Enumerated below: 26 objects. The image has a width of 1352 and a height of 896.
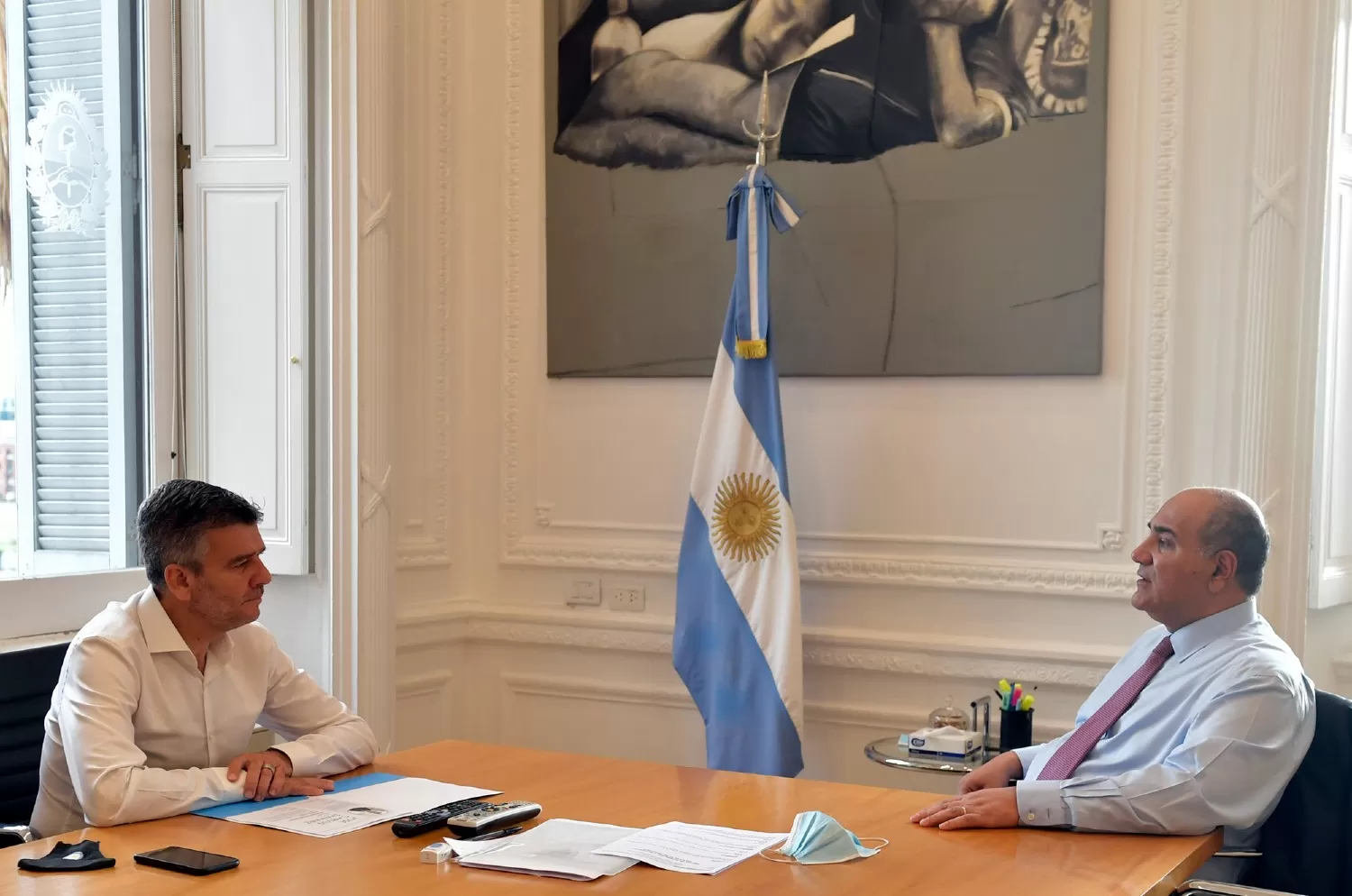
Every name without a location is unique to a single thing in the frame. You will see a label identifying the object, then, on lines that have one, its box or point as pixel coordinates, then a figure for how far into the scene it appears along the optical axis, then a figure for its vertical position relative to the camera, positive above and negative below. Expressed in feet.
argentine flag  13.34 -1.65
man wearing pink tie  7.77 -2.08
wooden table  6.69 -2.52
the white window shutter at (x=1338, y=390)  13.16 -0.11
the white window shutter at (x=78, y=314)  13.15 +0.54
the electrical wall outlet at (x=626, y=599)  15.11 -2.48
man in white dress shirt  8.34 -1.99
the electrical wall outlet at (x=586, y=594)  15.33 -2.45
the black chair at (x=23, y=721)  9.43 -2.42
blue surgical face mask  7.13 -2.44
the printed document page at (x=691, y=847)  7.01 -2.49
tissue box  11.78 -3.16
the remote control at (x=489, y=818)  7.53 -2.48
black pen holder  11.82 -3.01
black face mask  6.93 -2.49
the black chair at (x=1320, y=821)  8.16 -2.63
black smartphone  6.88 -2.48
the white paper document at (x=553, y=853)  6.88 -2.48
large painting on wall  13.21 +2.01
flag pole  13.58 +2.49
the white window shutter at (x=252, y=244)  14.10 +1.29
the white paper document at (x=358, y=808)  7.78 -2.56
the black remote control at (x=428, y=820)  7.54 -2.49
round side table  11.47 -3.28
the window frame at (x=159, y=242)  13.93 +1.31
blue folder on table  8.08 -2.60
